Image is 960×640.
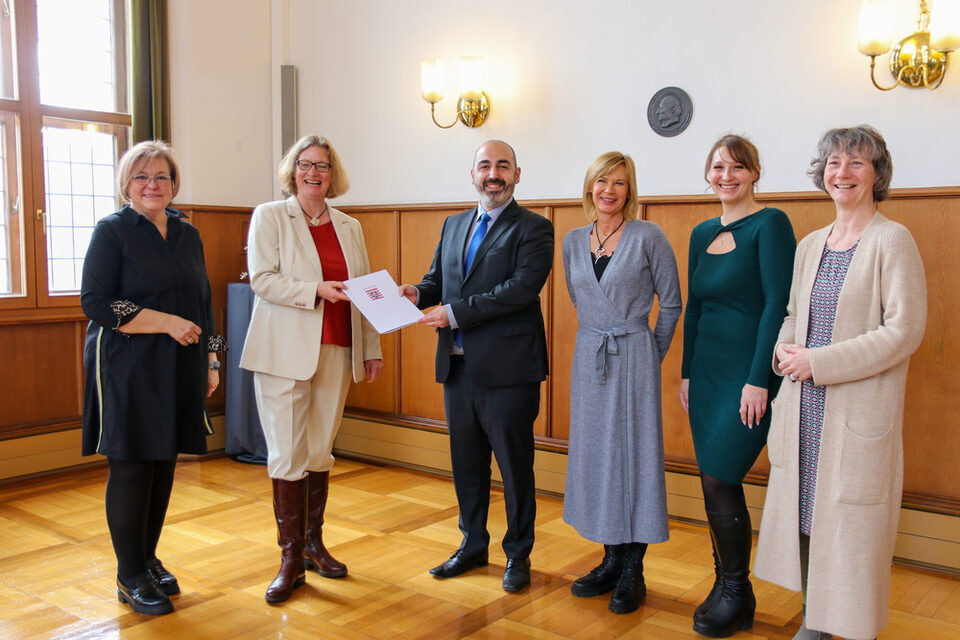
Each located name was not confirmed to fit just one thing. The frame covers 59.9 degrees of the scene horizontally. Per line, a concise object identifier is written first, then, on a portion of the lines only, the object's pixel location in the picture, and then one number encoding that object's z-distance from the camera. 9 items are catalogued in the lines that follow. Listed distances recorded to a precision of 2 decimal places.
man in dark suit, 3.16
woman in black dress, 2.91
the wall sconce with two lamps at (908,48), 3.44
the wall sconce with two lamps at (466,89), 4.79
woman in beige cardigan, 2.35
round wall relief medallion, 4.16
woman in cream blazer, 3.10
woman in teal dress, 2.67
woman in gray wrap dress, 2.98
